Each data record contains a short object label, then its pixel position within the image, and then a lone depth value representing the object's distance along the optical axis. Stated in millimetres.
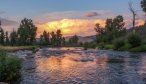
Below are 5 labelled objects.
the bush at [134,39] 31721
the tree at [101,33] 64305
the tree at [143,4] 47809
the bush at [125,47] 32257
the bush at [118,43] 34607
